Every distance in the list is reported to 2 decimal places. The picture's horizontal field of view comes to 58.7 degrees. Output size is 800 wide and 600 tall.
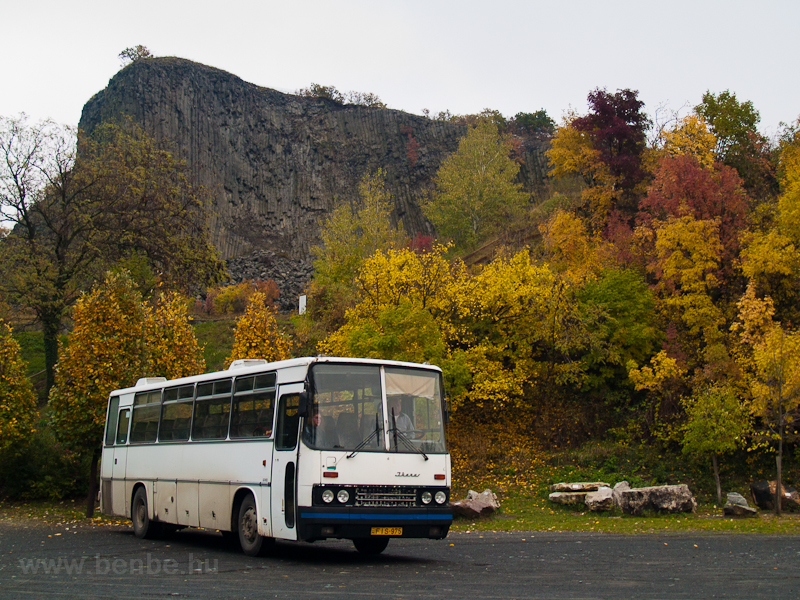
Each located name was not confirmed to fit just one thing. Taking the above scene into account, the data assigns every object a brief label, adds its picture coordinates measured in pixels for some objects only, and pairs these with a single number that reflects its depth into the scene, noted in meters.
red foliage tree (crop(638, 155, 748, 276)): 33.06
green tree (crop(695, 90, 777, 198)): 43.75
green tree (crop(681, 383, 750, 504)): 23.92
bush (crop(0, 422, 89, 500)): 28.06
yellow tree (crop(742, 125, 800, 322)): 29.77
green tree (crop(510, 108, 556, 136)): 108.56
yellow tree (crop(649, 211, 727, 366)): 31.09
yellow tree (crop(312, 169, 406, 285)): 50.62
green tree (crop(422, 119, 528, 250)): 67.75
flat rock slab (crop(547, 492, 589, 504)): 24.27
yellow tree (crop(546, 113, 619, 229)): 45.91
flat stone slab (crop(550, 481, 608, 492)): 25.08
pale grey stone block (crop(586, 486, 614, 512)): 23.00
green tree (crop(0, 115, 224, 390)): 35.22
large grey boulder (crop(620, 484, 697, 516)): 22.30
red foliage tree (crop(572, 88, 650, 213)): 46.28
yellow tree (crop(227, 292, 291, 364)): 26.67
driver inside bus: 11.64
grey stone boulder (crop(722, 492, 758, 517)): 21.88
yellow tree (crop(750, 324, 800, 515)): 23.23
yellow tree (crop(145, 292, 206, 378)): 23.73
